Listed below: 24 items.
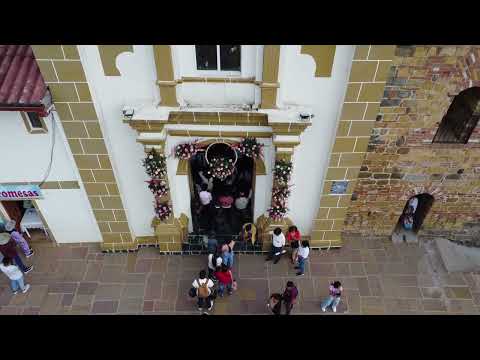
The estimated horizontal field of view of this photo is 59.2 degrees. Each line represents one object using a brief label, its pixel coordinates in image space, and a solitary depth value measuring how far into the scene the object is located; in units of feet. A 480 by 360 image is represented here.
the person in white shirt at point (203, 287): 32.09
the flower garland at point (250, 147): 31.35
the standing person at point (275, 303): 32.35
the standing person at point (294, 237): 35.76
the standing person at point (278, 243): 35.29
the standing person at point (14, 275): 33.09
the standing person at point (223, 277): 33.37
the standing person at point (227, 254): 35.01
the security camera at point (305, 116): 28.53
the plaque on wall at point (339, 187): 33.96
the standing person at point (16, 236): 36.55
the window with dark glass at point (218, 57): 27.17
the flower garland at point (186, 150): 31.76
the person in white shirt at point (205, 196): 37.35
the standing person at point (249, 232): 37.24
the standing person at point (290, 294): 32.04
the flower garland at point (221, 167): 32.48
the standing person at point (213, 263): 34.30
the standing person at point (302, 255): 34.71
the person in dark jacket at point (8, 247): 34.63
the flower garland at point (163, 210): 34.60
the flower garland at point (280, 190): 31.78
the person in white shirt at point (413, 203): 38.93
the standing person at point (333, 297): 32.14
